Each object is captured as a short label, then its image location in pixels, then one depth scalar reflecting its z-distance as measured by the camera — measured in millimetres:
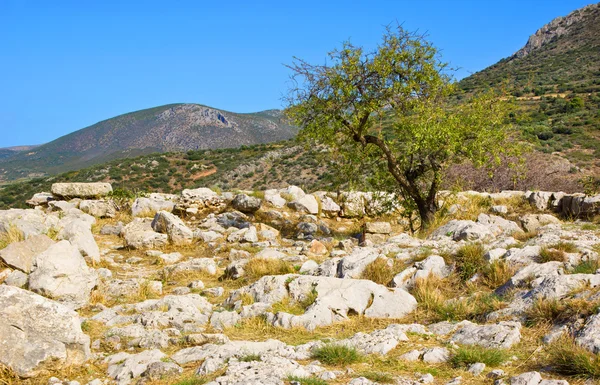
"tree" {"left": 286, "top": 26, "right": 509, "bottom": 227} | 11125
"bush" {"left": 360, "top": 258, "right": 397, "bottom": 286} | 7594
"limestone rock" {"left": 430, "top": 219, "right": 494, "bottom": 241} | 9117
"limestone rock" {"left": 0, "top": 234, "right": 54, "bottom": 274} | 7453
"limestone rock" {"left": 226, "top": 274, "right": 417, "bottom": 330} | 6230
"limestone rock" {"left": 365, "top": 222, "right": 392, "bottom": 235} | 12750
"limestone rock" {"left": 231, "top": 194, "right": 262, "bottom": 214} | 14773
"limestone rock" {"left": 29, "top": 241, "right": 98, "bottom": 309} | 6824
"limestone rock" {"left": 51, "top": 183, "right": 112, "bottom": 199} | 15836
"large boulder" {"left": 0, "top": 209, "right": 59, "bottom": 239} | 9781
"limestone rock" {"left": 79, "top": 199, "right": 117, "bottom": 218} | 14633
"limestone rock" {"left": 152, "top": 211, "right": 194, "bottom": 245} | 11805
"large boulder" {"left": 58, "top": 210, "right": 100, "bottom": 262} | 9695
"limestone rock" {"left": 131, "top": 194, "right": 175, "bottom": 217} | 14602
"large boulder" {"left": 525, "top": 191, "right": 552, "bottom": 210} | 12859
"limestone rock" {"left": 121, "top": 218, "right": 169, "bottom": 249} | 11469
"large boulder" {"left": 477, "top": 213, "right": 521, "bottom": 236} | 10016
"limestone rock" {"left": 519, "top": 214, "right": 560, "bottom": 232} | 10769
